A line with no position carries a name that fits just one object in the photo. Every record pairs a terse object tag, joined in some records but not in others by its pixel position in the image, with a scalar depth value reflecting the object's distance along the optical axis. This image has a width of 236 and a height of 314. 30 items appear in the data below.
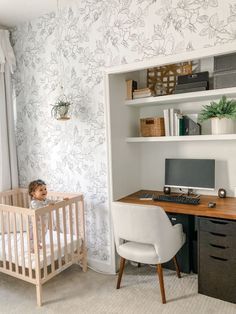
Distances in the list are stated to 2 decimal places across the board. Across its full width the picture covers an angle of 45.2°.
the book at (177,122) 2.75
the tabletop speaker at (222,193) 2.71
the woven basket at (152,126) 2.86
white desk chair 2.16
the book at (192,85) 2.51
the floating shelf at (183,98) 2.38
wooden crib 2.33
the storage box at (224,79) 2.36
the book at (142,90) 2.78
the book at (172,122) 2.78
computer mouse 2.39
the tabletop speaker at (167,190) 2.98
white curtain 3.11
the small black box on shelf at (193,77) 2.52
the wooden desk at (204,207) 2.23
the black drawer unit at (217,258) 2.20
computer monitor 2.74
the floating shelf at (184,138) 2.43
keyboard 2.53
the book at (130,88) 2.88
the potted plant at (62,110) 2.75
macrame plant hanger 2.76
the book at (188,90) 2.51
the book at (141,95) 2.78
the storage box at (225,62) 2.35
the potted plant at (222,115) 2.46
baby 2.62
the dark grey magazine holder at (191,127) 2.74
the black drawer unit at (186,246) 2.68
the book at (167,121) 2.80
